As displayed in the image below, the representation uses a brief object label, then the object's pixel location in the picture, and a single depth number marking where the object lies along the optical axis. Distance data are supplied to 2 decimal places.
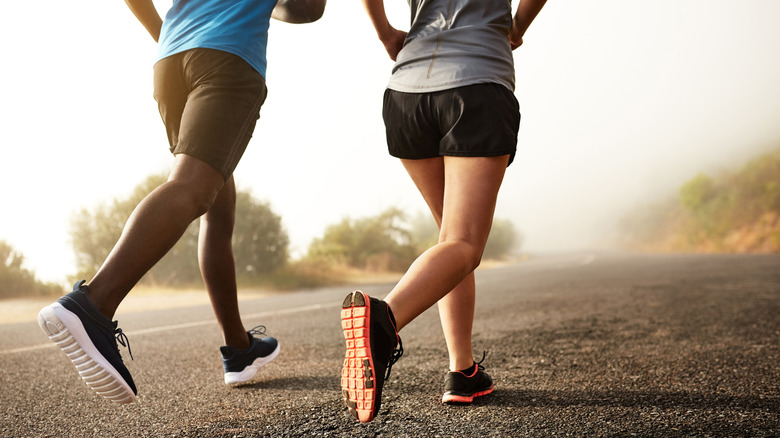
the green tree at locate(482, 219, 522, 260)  38.69
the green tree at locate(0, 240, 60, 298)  9.55
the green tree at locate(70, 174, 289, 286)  12.22
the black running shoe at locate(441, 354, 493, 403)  1.86
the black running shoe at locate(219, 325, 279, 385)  2.20
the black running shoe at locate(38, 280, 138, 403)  1.36
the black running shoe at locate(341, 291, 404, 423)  1.36
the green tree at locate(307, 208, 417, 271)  19.36
